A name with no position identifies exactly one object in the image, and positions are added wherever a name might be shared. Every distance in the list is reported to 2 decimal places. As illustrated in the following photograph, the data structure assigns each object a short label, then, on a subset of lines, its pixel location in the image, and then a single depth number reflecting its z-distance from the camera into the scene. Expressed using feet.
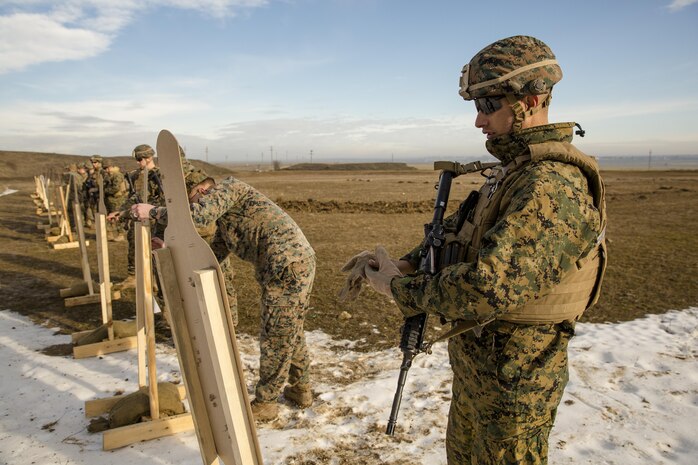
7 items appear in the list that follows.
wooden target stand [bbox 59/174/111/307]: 21.50
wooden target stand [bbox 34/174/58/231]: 48.34
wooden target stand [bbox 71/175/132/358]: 15.96
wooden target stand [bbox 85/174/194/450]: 11.39
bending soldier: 12.23
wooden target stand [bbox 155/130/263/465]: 5.73
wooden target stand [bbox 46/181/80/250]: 35.92
